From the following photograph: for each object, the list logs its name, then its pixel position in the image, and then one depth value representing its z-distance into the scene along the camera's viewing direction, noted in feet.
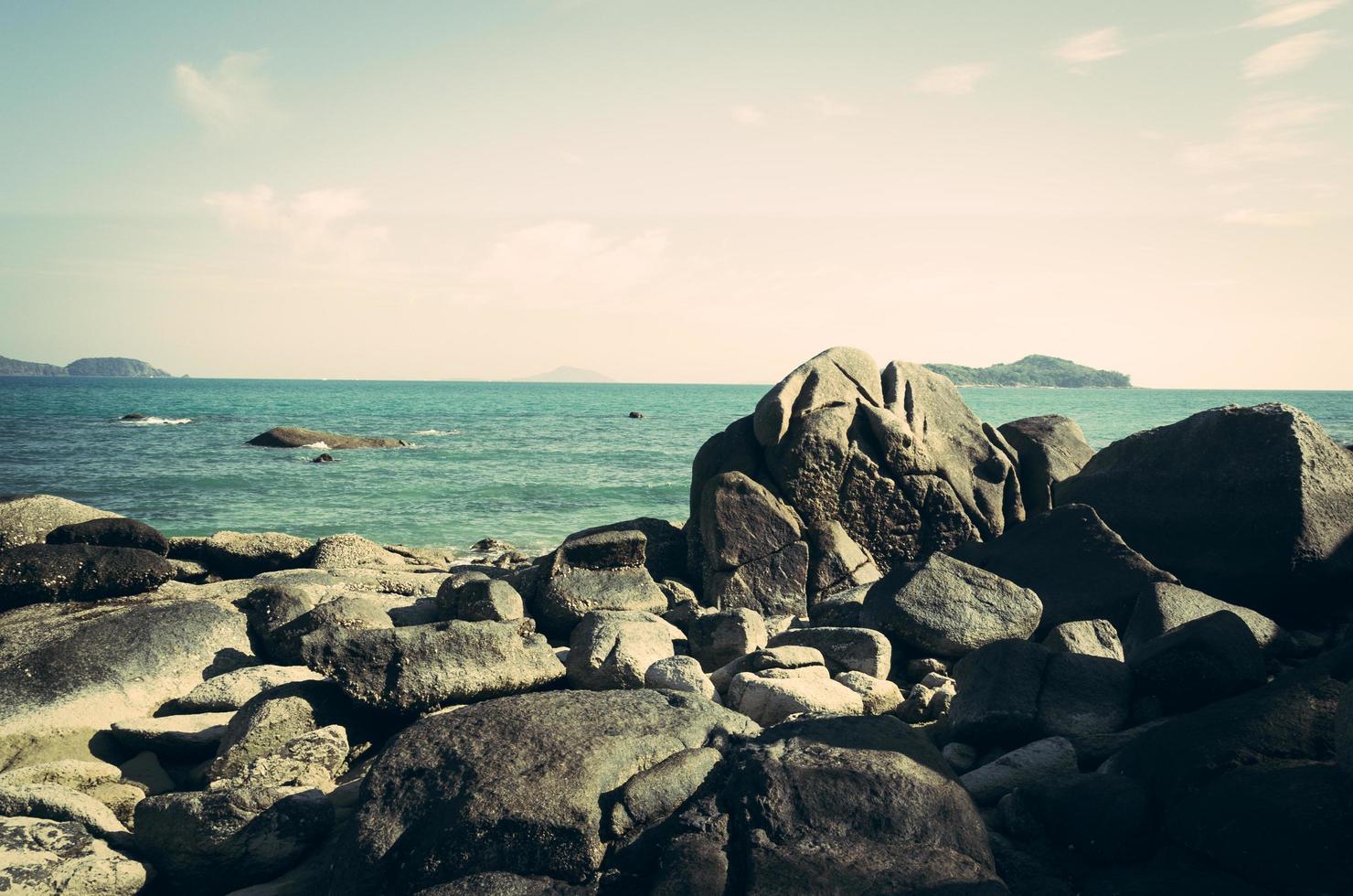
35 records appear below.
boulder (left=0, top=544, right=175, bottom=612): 29.84
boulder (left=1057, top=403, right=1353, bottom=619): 27.71
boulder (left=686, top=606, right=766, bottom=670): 25.98
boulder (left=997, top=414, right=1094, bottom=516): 40.32
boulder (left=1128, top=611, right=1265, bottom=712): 18.58
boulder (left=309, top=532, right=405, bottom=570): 38.58
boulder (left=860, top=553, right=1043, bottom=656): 25.57
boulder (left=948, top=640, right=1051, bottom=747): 18.85
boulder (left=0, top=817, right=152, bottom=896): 15.17
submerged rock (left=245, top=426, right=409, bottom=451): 130.41
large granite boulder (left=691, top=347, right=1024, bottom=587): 35.88
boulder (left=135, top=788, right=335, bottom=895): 15.84
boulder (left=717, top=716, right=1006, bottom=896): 12.29
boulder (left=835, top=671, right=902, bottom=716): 21.98
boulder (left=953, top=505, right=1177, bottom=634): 27.17
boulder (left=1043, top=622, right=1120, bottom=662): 22.56
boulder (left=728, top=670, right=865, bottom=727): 20.27
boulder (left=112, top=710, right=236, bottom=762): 21.29
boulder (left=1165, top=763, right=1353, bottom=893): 12.09
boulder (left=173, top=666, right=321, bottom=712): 22.70
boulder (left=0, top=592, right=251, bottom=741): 23.35
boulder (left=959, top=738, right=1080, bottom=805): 16.42
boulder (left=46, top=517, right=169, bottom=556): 33.24
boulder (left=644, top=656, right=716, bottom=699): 21.39
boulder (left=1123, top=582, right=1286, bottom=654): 23.49
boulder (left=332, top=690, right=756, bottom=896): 13.64
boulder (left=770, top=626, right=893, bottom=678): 24.29
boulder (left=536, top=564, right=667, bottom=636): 29.27
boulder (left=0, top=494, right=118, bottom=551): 33.83
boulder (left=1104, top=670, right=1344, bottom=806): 14.30
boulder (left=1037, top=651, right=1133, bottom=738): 18.67
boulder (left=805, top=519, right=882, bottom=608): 34.53
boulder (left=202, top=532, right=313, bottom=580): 36.99
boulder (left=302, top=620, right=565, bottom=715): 19.99
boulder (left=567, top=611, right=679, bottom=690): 22.67
